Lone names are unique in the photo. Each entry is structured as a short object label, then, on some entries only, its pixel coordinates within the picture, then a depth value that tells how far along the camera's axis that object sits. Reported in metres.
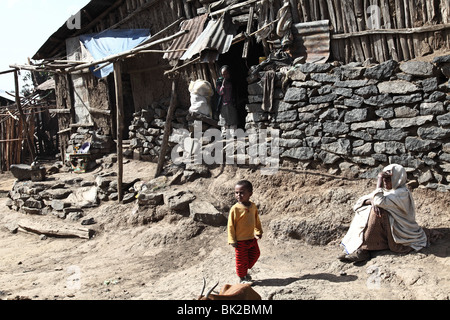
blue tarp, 9.78
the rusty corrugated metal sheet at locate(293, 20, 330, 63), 6.76
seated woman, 4.69
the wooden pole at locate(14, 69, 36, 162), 10.94
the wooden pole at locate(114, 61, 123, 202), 7.84
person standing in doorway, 7.97
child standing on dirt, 4.65
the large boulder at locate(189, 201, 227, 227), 6.63
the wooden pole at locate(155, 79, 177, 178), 8.38
